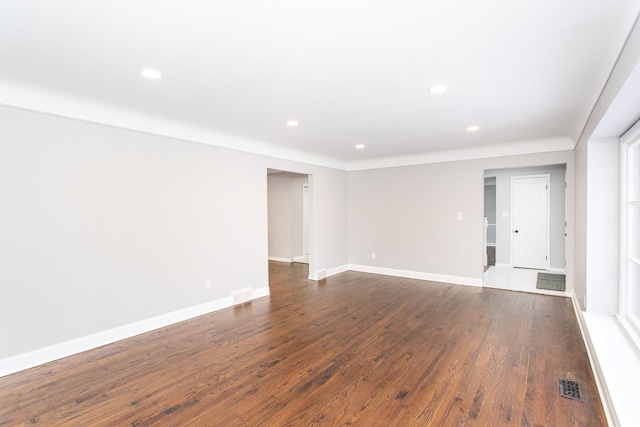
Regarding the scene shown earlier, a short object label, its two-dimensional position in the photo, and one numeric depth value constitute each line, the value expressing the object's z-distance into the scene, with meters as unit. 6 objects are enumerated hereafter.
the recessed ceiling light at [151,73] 2.34
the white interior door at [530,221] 6.77
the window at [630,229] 2.71
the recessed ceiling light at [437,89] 2.65
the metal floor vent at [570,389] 2.24
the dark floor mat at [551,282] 5.29
